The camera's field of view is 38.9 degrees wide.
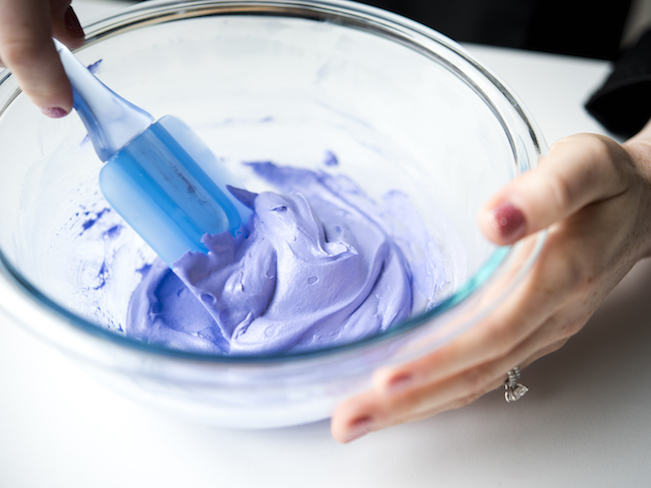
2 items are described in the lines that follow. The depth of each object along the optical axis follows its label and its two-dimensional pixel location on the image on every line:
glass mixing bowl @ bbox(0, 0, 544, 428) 0.33
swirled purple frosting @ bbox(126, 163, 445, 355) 0.41
